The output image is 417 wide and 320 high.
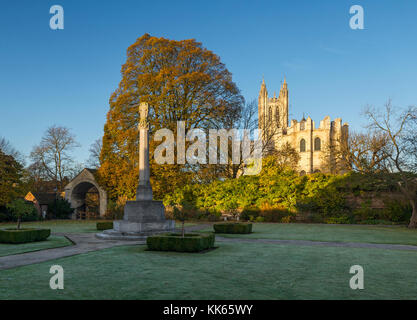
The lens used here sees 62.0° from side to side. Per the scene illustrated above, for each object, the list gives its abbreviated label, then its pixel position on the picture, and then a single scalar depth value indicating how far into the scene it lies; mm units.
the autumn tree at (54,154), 40906
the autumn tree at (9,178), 27281
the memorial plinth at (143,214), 15844
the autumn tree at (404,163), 21125
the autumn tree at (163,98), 27828
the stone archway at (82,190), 32906
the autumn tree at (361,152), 23500
